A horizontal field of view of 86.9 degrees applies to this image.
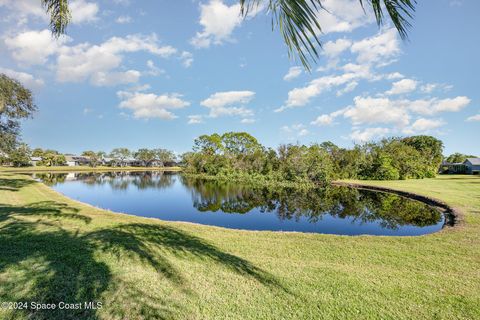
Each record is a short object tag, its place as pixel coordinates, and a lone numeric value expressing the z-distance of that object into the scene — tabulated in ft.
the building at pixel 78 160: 321.93
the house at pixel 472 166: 165.87
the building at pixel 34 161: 262.08
